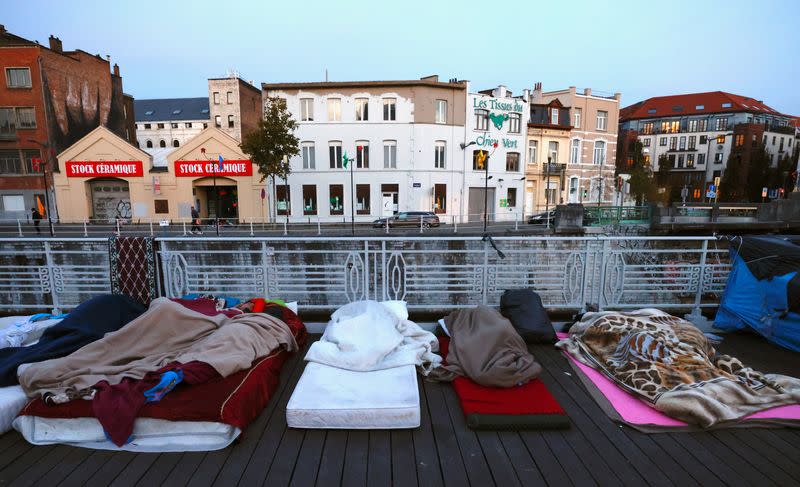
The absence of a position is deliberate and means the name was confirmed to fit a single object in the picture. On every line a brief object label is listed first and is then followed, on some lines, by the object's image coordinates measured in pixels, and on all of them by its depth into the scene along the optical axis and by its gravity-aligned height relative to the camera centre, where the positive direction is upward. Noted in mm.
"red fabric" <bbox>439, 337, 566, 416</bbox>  3012 -1667
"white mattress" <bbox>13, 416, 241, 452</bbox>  2740 -1711
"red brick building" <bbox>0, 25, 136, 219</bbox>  25688 +6072
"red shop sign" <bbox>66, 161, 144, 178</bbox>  24844 +2321
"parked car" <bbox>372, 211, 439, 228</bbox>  22031 -972
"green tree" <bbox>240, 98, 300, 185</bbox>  21906 +3611
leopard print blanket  3023 -1565
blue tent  4293 -1086
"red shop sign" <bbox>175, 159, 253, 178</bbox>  24641 +2335
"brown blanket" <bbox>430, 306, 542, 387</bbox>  3365 -1483
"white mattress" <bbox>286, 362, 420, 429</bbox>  2902 -1584
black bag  4551 -1418
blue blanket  3334 -1318
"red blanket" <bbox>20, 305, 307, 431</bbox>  2736 -1515
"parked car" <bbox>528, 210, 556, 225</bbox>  23459 -1073
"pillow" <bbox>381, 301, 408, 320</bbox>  4621 -1342
